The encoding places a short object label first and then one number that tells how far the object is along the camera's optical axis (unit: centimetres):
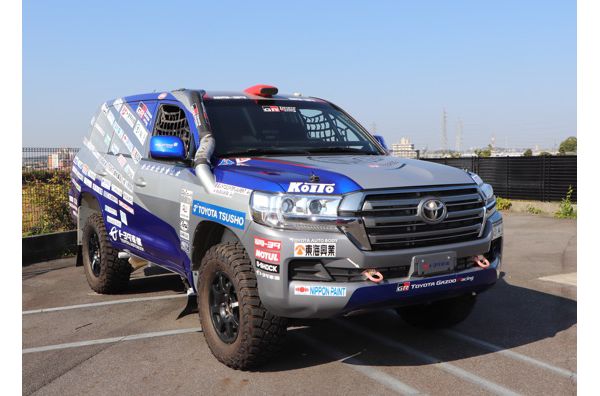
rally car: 388
